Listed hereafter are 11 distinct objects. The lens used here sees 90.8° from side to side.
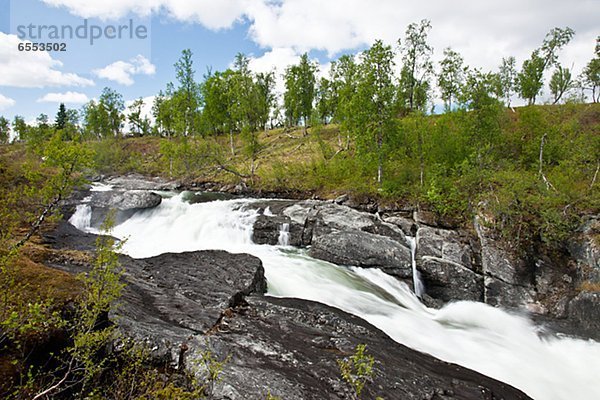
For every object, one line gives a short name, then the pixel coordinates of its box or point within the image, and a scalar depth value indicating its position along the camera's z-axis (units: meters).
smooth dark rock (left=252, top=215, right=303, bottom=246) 17.41
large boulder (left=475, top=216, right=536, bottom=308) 13.41
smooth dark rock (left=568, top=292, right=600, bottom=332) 11.03
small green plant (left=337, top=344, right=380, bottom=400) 5.64
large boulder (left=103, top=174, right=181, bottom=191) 36.77
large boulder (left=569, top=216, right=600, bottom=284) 12.72
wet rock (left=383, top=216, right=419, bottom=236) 17.53
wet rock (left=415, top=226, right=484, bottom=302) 13.91
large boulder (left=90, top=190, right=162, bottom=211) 22.16
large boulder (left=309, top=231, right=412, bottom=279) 14.94
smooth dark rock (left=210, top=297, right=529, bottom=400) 5.43
